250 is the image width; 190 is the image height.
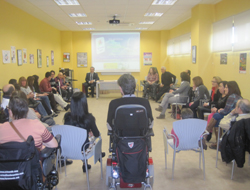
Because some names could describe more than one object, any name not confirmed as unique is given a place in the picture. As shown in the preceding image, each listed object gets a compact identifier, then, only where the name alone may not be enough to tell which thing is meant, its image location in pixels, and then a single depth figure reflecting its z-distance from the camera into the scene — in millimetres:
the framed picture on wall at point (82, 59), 13383
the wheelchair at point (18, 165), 1934
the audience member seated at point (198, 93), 5758
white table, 10469
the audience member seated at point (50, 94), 7621
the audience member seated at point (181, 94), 6559
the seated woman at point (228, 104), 4125
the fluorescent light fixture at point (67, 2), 6719
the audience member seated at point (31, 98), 5779
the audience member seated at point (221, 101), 4523
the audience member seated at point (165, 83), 9461
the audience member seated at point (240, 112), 3248
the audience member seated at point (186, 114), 3424
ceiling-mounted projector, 8866
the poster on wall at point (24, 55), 7866
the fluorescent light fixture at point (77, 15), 8723
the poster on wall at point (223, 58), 6624
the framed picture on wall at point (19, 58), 7379
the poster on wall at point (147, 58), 13547
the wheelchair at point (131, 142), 2355
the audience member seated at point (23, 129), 2203
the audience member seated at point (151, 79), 10130
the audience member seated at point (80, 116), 3012
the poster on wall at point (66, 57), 13172
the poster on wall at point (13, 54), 6975
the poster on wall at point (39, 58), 9250
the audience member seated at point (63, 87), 9155
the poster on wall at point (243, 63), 5613
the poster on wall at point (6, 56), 6484
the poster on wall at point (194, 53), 7620
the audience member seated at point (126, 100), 2594
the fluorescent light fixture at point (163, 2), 6828
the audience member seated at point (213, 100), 5094
